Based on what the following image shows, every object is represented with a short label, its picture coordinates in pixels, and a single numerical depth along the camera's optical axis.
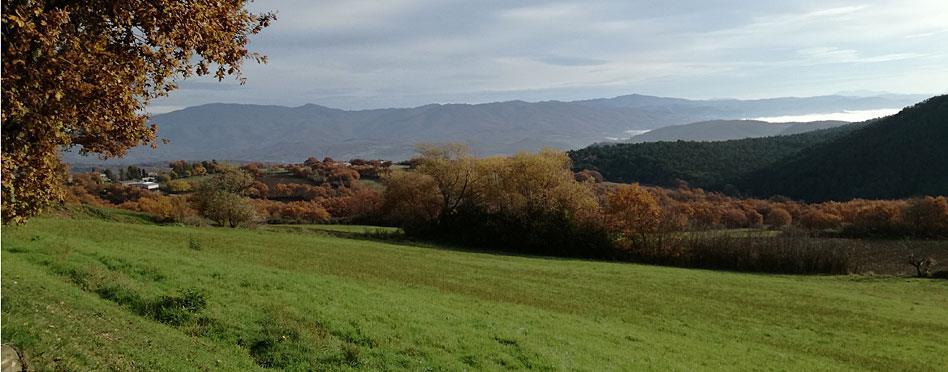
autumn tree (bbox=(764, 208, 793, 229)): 120.80
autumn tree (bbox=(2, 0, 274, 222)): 8.10
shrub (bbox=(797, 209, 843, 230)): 110.56
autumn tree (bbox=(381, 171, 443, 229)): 78.56
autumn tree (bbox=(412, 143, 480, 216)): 78.69
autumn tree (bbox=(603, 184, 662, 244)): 73.69
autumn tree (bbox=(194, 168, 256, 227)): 58.97
